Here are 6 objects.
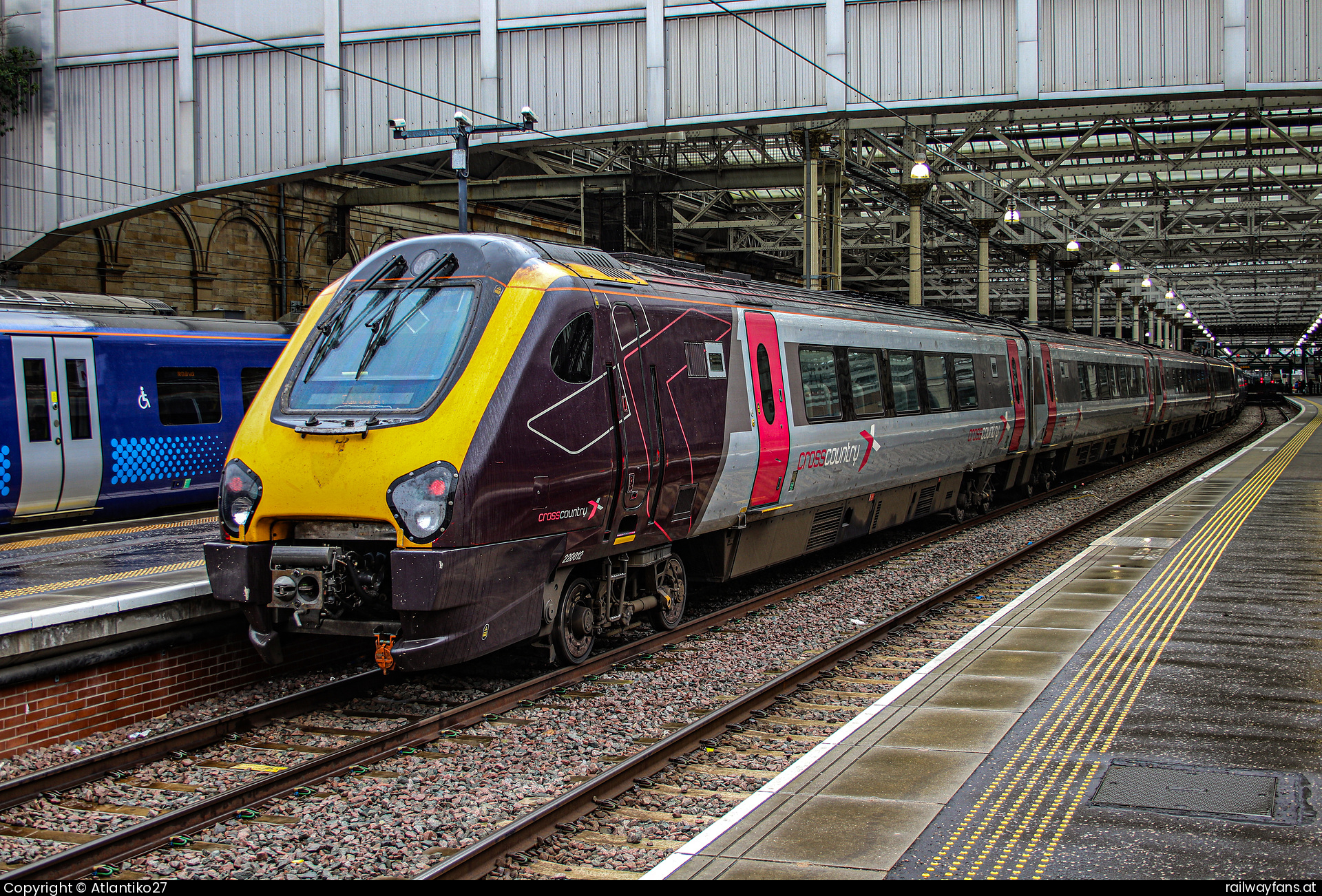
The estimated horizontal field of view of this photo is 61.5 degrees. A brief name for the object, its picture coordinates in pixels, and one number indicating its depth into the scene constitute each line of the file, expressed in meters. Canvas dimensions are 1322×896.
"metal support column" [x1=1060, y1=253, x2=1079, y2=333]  38.81
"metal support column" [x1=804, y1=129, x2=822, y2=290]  20.36
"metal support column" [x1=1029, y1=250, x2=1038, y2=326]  35.22
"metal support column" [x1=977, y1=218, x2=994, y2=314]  30.12
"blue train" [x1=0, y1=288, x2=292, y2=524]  12.50
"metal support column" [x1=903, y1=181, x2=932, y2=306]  24.48
